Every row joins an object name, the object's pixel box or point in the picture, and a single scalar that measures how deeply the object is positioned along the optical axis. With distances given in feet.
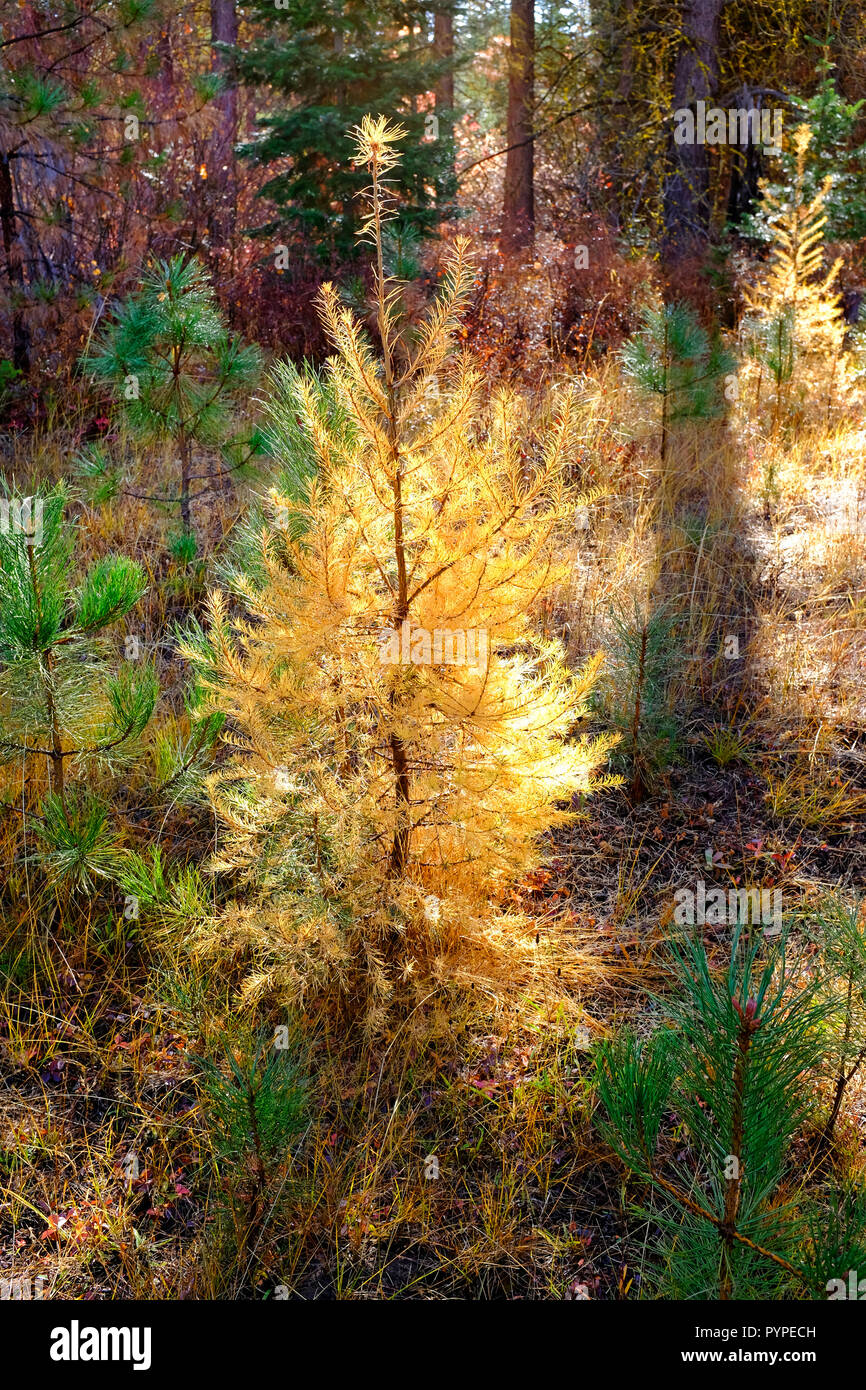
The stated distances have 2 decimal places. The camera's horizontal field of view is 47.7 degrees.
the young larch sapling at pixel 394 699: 7.25
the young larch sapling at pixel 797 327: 18.29
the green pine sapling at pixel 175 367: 12.87
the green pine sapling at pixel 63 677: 7.94
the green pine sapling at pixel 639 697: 11.14
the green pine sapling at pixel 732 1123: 4.71
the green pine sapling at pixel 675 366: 15.28
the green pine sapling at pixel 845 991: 7.02
